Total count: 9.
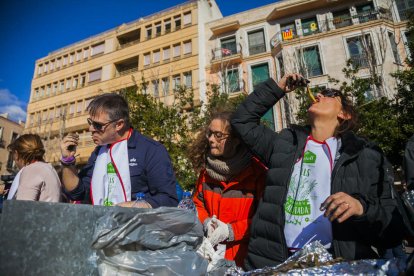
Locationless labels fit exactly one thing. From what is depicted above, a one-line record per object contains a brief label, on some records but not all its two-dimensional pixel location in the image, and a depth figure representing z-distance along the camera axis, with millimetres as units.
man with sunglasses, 1954
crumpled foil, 866
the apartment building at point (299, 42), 16719
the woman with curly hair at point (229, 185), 2104
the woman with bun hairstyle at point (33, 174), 2572
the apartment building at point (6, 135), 31344
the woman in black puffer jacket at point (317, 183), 1376
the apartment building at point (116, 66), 22703
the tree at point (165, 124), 10961
